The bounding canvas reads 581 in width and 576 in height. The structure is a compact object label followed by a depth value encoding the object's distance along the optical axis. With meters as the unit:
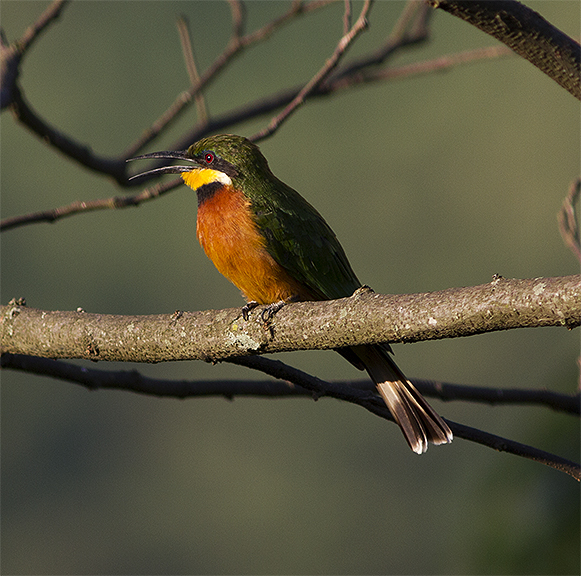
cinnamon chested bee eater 5.61
